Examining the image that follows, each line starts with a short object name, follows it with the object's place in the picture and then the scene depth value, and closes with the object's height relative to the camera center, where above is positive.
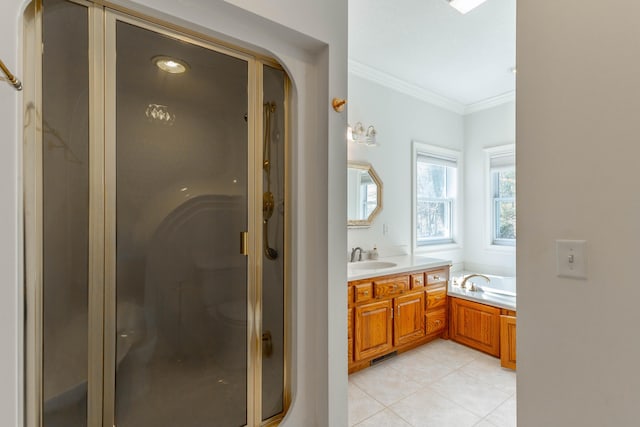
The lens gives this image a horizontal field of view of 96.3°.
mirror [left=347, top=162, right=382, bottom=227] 3.01 +0.22
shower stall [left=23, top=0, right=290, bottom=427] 0.98 -0.04
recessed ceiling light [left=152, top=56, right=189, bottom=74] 1.19 +0.64
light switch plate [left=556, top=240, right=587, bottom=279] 0.86 -0.14
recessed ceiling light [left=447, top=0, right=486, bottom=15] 1.86 +1.39
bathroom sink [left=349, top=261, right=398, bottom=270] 2.90 -0.51
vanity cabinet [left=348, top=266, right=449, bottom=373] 2.39 -0.91
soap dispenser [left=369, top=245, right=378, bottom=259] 3.08 -0.43
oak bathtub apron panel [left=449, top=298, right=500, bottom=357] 2.69 -1.11
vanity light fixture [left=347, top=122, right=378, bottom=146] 2.95 +0.83
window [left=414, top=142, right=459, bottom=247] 3.61 +0.27
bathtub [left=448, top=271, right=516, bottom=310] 2.69 -0.82
